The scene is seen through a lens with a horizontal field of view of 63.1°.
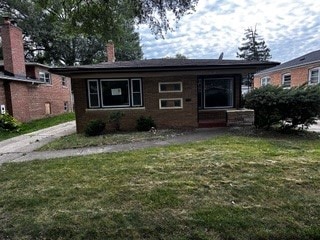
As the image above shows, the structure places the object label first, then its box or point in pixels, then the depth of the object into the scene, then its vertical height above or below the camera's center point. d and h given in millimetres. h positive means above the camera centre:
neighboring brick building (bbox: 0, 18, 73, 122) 14992 +973
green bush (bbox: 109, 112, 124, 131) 10773 -929
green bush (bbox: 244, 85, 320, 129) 8828 -474
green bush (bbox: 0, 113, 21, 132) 13027 -1240
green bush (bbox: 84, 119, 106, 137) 10102 -1191
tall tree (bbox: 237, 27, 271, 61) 50188 +8748
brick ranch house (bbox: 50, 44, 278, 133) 10945 -45
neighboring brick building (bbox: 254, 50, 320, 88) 20644 +1779
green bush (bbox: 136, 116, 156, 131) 10773 -1172
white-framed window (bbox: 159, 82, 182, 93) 11258 +346
